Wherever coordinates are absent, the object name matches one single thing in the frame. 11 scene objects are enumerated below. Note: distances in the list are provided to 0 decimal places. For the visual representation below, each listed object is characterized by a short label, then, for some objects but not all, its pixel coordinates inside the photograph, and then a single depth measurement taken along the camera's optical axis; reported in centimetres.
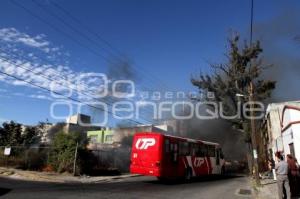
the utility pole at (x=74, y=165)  1614
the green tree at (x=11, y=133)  3347
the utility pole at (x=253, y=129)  1551
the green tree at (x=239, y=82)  2843
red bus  1365
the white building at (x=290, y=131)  1242
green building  5682
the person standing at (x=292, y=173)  873
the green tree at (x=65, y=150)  1679
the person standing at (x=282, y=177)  805
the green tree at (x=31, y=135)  3629
